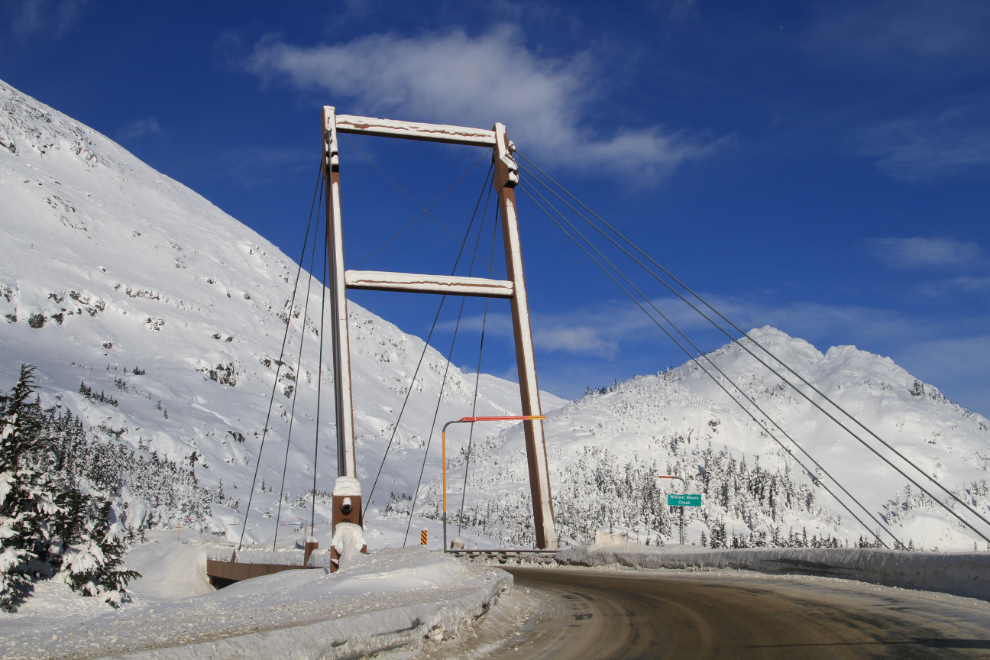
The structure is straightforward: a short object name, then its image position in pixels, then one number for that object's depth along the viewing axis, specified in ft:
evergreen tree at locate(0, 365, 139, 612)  72.33
